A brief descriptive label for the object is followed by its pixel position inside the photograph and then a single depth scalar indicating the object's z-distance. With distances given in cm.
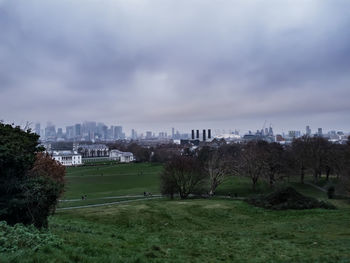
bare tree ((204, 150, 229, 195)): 4709
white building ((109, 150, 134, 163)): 16052
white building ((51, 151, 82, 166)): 14900
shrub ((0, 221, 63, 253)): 748
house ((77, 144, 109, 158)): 18541
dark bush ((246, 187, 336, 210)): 2886
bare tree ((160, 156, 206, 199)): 4212
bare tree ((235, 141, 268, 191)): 4888
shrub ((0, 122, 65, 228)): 1180
